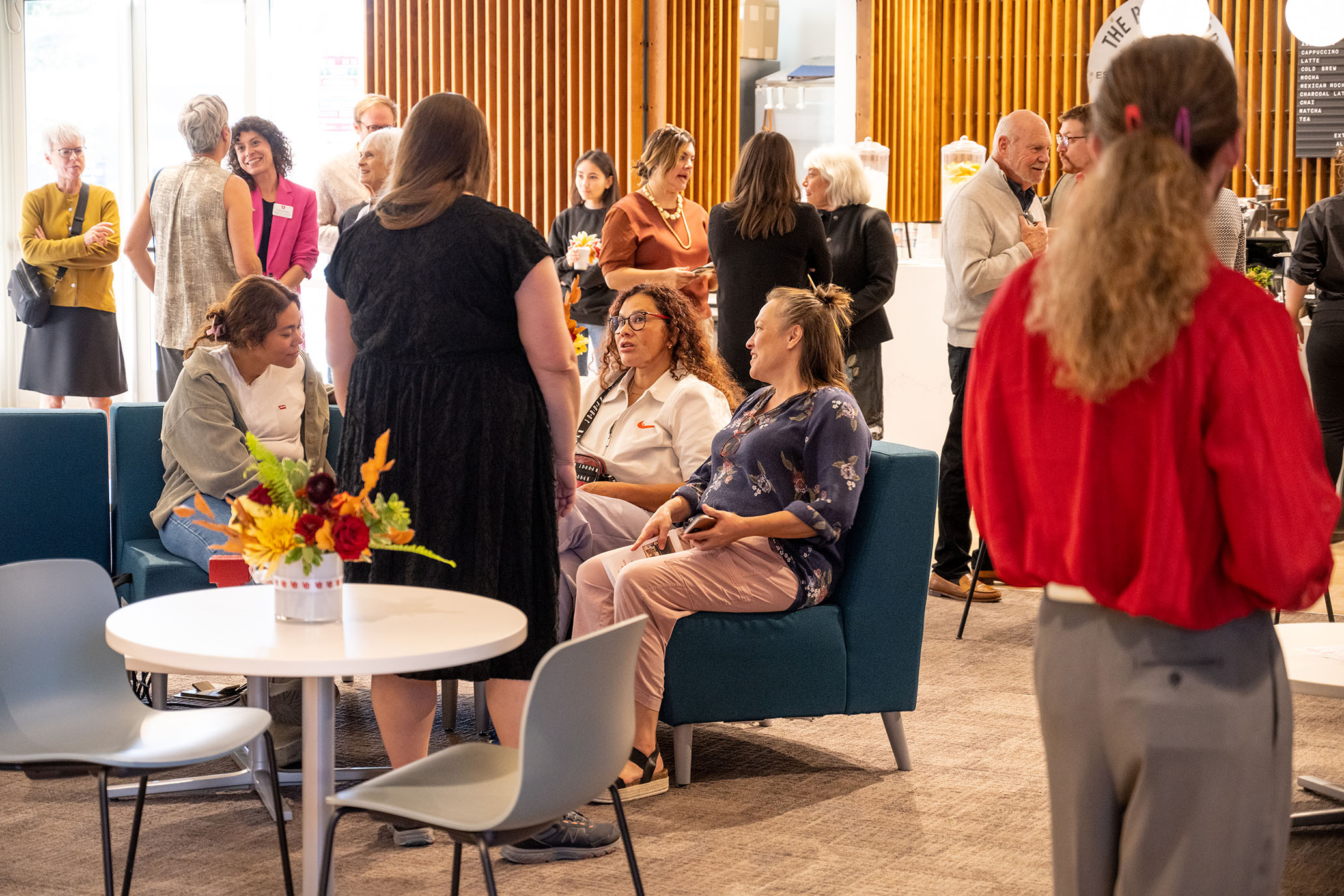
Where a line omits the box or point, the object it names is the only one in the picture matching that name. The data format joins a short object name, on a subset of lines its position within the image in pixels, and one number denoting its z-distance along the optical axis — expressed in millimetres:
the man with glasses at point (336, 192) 6105
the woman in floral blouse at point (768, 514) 3256
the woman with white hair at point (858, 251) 5480
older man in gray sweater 5117
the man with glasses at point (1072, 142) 5508
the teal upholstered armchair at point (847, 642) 3311
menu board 8945
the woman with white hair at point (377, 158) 5199
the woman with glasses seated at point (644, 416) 3748
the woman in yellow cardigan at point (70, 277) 6055
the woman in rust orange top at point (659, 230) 5086
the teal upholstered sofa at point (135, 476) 3893
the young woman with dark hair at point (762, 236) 4840
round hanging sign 7957
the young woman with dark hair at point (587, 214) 6211
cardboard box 10539
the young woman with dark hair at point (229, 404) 3752
